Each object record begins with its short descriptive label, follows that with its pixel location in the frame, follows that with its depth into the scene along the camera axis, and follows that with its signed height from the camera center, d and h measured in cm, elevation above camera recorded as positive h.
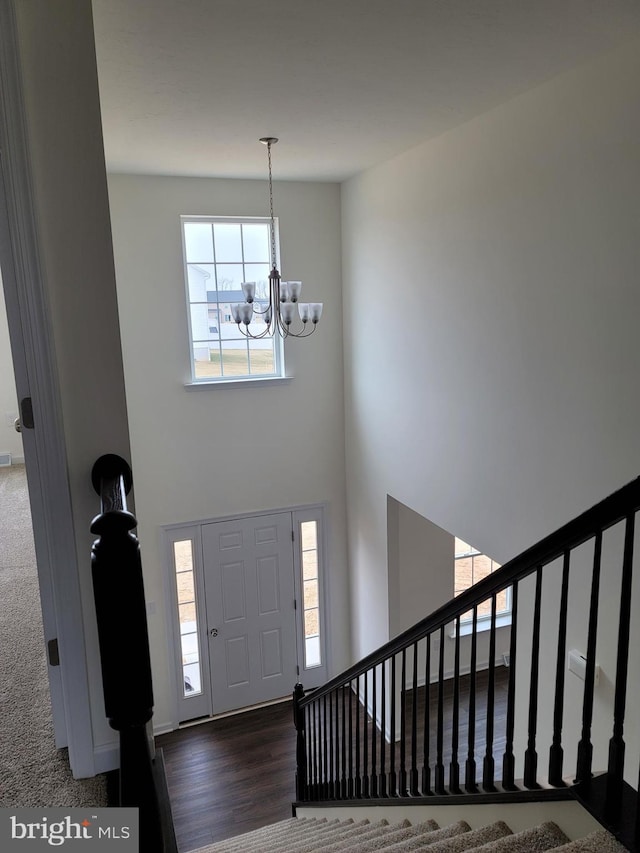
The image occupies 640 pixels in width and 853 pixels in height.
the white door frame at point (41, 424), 172 -32
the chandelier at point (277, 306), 443 +0
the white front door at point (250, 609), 644 -312
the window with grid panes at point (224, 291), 600 +17
